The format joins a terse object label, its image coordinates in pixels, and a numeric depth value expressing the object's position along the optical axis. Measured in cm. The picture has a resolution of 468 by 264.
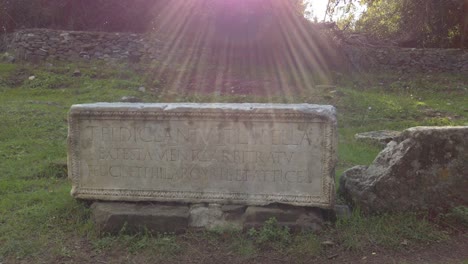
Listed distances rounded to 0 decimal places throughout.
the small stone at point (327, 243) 344
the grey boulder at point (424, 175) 367
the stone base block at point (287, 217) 360
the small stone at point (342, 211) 376
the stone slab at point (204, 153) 368
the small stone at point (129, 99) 889
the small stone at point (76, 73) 1120
